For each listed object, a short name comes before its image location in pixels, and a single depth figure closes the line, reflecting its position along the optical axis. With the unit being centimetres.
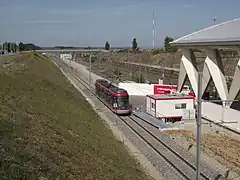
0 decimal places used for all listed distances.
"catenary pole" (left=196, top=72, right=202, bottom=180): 1561
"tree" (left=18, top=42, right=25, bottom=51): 18060
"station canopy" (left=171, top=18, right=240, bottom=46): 3325
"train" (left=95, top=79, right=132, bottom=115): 3712
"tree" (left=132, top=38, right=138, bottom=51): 18938
